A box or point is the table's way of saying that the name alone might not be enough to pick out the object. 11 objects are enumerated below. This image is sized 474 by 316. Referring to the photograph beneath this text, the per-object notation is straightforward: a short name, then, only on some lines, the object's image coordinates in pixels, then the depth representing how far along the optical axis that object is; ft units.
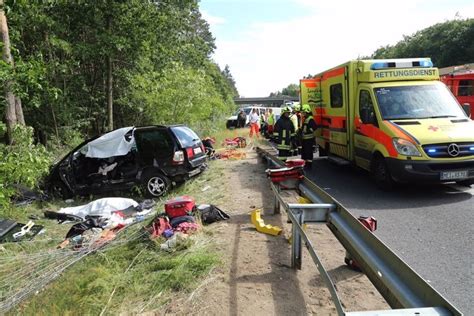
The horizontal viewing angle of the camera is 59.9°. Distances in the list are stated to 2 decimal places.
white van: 106.32
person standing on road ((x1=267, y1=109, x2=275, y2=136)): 66.95
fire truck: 56.70
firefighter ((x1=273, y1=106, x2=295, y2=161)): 33.06
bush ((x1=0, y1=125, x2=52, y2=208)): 20.70
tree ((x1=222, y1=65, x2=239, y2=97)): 504.63
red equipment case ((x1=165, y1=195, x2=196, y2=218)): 19.61
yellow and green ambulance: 23.67
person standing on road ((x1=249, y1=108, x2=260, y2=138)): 76.38
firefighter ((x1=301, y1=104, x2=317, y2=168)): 35.01
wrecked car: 32.30
